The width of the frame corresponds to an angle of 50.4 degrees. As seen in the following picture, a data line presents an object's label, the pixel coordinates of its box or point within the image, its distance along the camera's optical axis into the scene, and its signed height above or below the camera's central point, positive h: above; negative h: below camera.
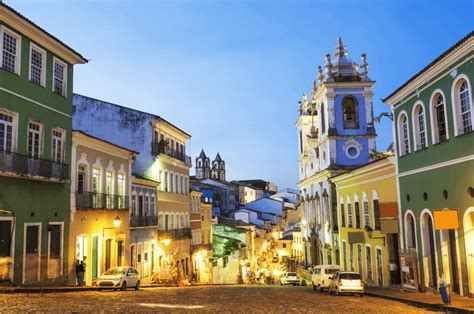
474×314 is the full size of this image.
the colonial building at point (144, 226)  32.56 +1.19
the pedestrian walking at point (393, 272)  26.49 -1.80
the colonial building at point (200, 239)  46.69 +0.33
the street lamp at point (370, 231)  29.12 +0.41
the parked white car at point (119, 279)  22.47 -1.55
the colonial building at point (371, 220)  25.22 +1.03
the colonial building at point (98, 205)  24.67 +2.12
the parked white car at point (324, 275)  26.75 -1.92
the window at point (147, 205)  35.19 +2.68
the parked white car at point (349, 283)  22.57 -1.98
